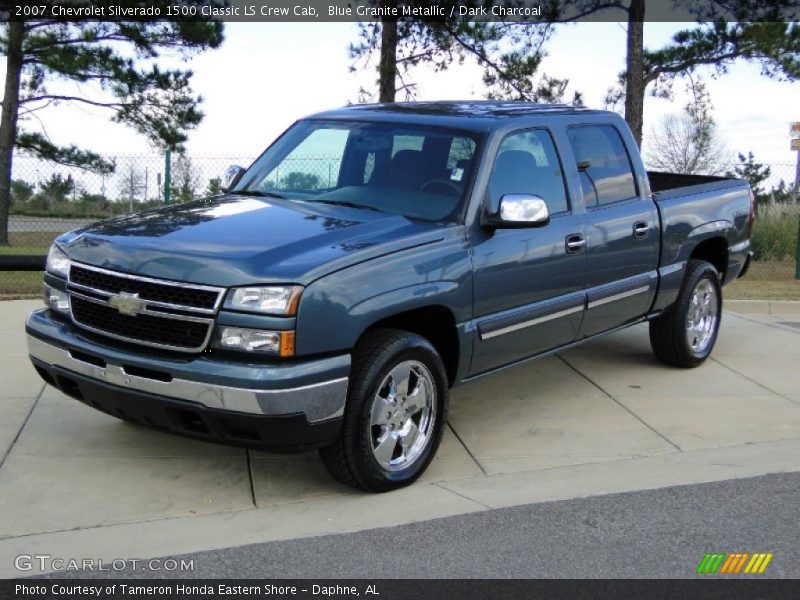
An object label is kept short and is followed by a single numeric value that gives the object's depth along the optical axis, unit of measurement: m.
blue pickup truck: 4.84
